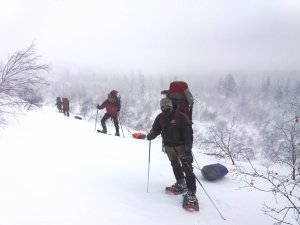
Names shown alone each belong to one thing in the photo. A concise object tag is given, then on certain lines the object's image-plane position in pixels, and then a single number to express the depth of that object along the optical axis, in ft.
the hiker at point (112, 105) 40.24
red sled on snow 45.58
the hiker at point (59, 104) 93.12
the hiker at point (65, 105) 83.56
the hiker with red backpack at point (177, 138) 16.80
